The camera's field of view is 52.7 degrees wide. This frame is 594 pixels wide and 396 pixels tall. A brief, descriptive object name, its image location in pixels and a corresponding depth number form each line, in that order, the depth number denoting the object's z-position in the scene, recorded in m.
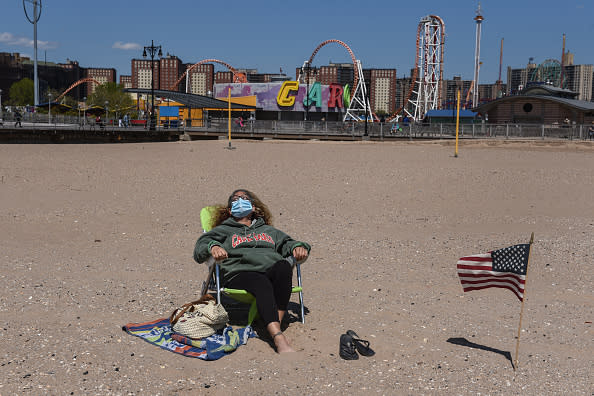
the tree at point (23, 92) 103.62
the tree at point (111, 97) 90.15
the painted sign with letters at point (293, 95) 73.75
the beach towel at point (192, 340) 4.45
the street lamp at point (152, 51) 42.68
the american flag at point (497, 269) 4.57
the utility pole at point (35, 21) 63.45
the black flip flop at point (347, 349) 4.42
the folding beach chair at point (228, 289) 4.80
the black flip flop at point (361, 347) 4.49
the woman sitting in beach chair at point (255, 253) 4.66
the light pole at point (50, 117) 46.12
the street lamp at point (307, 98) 71.56
